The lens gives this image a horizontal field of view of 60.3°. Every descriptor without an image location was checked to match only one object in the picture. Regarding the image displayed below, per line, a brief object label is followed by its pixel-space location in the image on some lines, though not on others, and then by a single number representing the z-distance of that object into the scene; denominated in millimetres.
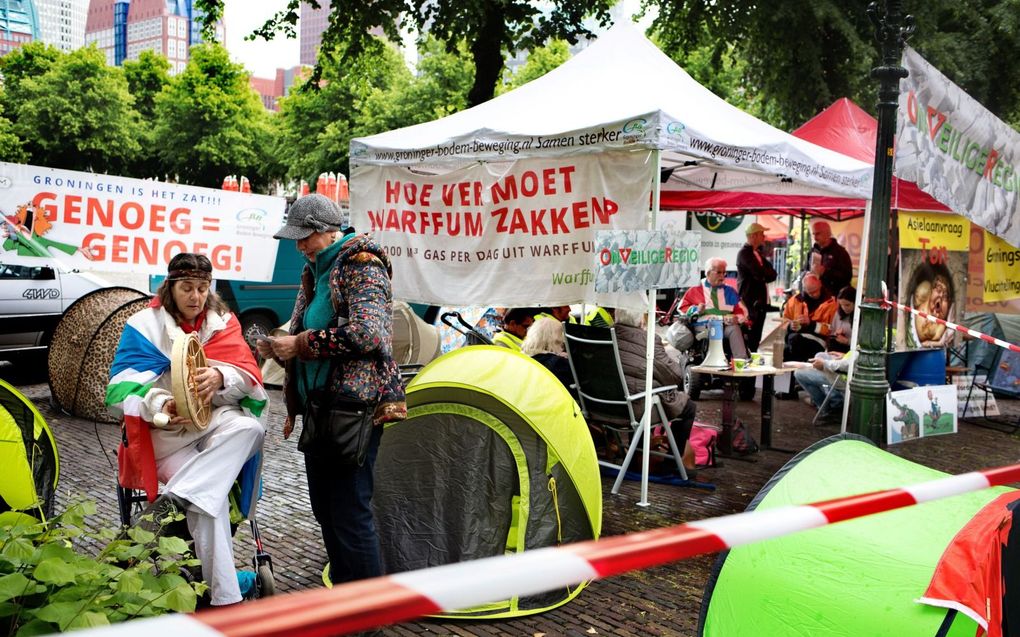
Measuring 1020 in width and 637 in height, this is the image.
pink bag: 7098
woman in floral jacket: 3475
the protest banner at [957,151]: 6879
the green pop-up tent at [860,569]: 2377
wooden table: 7227
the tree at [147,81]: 45656
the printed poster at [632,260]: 5711
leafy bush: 2020
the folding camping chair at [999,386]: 9242
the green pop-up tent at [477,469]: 4371
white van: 9945
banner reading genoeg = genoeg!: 7395
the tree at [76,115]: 38188
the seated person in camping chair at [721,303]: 8156
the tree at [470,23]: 13023
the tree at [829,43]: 14320
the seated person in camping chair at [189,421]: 3650
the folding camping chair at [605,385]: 6148
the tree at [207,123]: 41125
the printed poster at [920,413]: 6953
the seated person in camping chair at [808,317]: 10273
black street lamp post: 6402
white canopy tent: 5926
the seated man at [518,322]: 7441
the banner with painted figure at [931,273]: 8500
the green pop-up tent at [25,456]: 3699
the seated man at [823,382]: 8742
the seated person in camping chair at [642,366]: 6277
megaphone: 7441
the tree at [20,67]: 39250
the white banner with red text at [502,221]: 6113
